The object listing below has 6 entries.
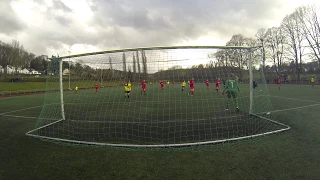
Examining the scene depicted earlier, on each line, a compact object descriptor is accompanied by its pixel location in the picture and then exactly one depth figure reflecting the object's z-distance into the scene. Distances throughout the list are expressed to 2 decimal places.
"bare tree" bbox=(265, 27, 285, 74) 43.69
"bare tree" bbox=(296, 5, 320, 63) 34.69
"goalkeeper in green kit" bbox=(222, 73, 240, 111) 8.31
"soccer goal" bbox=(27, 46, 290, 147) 5.29
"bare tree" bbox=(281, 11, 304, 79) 37.81
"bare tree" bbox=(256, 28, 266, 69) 46.23
